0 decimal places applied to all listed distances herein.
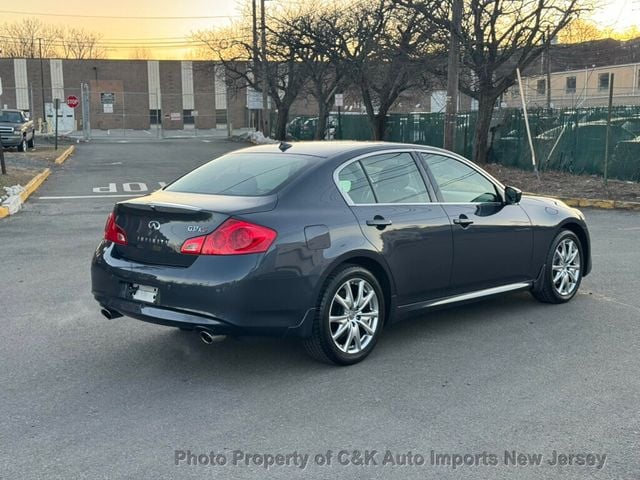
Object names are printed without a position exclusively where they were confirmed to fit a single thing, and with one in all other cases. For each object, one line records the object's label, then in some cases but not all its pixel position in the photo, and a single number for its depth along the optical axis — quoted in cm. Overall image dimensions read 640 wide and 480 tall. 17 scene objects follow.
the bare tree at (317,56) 2819
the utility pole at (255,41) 3695
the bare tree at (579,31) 2109
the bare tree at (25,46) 8259
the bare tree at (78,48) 9262
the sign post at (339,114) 2907
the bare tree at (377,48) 2283
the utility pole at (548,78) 3101
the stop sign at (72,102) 4141
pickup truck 2803
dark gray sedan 457
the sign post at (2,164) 1750
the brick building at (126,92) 6269
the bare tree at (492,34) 1928
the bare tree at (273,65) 3584
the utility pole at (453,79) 1695
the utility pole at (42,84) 5722
